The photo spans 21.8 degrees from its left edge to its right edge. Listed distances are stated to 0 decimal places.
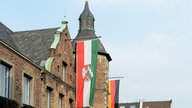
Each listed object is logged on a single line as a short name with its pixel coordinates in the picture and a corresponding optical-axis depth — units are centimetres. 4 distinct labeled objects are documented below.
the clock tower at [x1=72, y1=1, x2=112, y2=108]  5244
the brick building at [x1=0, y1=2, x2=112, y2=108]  2958
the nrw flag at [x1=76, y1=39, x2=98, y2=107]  3703
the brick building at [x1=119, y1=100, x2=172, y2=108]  11206
